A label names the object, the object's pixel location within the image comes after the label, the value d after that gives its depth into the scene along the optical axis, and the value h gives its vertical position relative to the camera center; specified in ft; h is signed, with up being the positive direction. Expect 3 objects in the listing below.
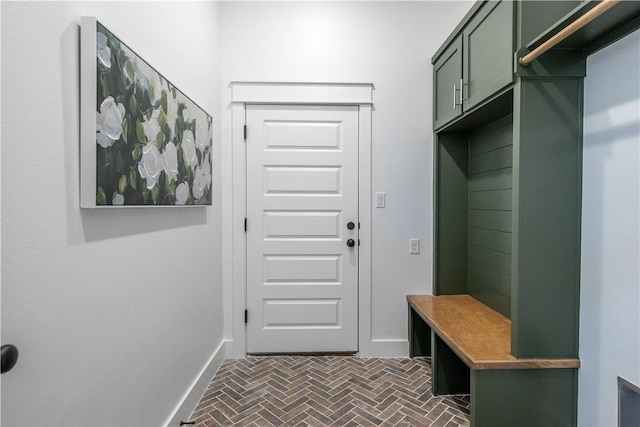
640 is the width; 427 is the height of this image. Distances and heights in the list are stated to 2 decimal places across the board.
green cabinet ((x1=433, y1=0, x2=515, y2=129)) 5.19 +2.91
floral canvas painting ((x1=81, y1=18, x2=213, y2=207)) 3.53 +1.04
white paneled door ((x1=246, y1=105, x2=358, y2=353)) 8.57 -0.61
